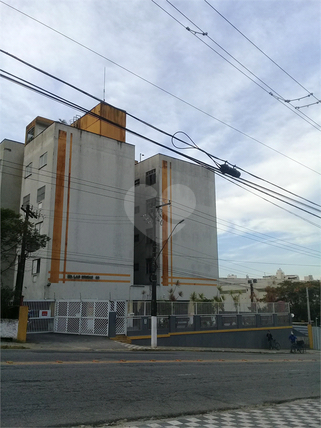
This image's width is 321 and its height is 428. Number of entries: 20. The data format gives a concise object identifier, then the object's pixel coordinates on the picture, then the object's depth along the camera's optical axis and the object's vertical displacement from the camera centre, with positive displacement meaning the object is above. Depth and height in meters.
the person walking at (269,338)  34.94 -2.59
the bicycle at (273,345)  34.81 -3.17
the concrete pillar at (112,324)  25.83 -1.04
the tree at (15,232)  24.96 +4.81
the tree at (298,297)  66.31 +1.99
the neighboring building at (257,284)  87.19 +6.17
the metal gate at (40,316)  27.80 -0.59
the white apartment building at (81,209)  38.59 +10.35
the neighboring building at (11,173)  46.94 +16.10
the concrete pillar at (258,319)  36.09 -0.99
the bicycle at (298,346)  33.73 -3.20
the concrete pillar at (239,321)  33.97 -1.07
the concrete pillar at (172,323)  28.38 -1.06
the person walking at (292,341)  33.45 -2.70
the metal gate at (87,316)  26.41 -0.58
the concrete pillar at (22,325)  21.66 -0.95
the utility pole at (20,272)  24.16 +2.19
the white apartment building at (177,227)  48.38 +10.25
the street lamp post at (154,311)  23.95 -0.18
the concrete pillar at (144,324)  26.89 -1.07
